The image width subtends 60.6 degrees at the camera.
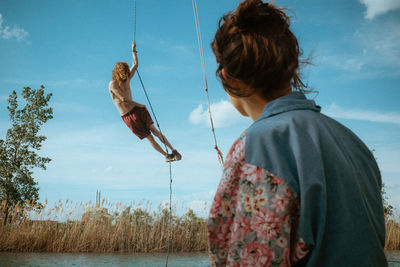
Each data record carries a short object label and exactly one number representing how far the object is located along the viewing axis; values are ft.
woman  2.20
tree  38.78
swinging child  15.29
